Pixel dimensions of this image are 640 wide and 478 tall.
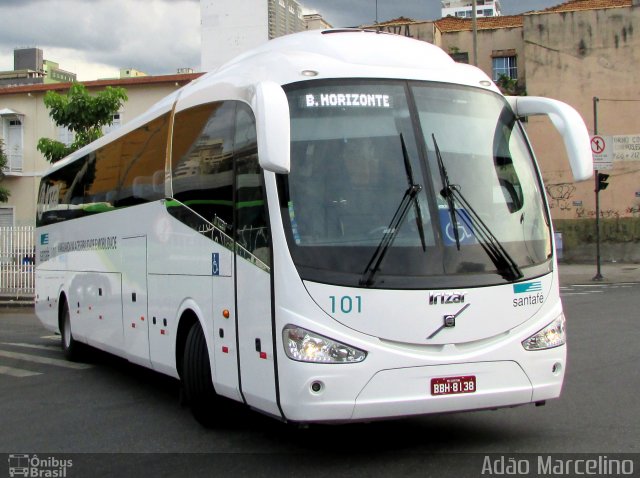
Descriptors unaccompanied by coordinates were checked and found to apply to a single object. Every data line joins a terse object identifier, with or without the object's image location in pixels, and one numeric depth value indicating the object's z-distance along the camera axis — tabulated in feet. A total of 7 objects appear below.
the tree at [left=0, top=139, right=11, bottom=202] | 113.37
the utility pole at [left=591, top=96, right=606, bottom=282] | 89.67
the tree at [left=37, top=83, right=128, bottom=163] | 85.56
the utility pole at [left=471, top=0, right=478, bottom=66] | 82.17
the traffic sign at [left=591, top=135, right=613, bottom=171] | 90.68
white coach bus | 18.62
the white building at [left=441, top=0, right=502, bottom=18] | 341.62
